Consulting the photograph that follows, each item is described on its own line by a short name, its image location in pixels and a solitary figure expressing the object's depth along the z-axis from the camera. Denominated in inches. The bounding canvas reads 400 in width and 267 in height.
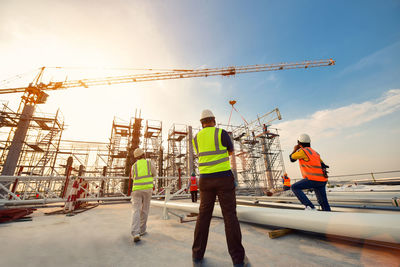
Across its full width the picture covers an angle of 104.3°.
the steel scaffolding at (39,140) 621.4
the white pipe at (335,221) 68.8
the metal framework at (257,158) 778.8
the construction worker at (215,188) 68.9
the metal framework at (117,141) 753.0
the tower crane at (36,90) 516.7
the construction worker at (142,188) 126.9
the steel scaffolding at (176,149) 807.7
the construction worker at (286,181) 484.6
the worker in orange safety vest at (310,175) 125.0
